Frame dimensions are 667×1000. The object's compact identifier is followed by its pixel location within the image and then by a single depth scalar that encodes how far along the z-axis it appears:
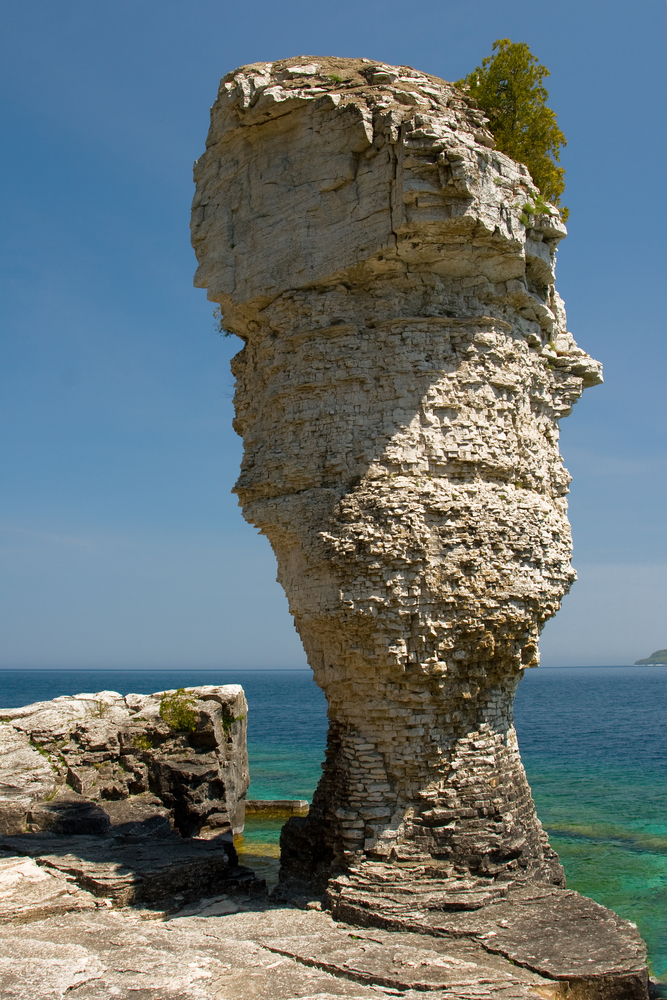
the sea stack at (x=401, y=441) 9.44
